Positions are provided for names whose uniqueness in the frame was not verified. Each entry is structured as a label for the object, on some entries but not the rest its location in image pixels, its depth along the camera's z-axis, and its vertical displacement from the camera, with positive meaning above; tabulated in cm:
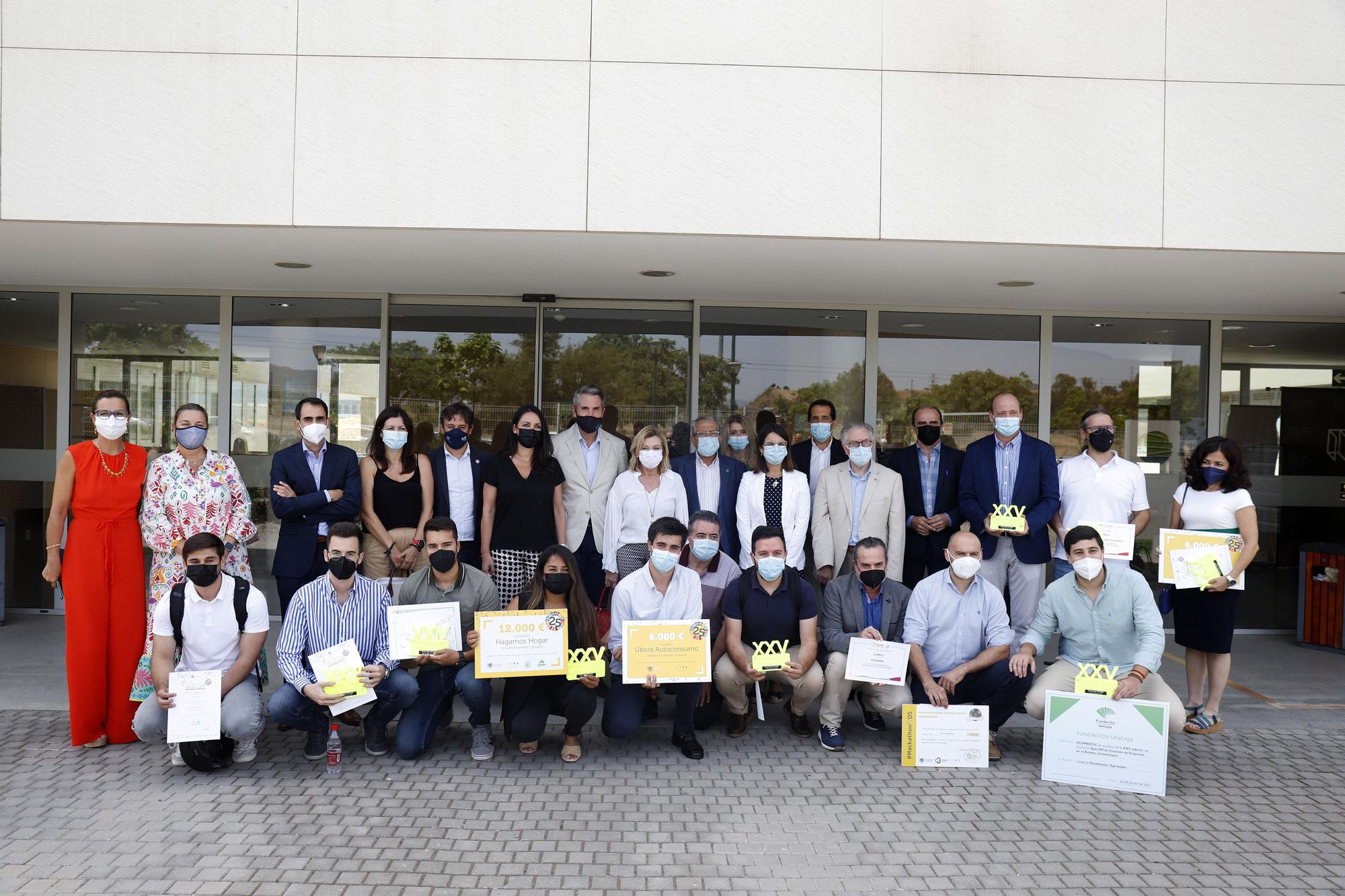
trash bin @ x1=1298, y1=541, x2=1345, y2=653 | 832 -131
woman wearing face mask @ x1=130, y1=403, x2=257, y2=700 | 536 -47
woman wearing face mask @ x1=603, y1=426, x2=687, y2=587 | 604 -42
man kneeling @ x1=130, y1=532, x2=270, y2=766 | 494 -113
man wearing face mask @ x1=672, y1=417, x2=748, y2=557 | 644 -28
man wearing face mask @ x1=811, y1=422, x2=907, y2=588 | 630 -44
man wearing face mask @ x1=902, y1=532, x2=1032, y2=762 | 534 -113
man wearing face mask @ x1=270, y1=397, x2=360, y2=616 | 588 -41
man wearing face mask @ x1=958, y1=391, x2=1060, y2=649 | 637 -35
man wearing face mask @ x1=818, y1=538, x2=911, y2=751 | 553 -108
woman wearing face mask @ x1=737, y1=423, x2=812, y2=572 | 621 -40
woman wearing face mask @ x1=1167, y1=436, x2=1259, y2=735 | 589 -85
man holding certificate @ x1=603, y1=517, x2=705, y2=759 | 533 -98
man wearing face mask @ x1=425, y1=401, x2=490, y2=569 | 621 -29
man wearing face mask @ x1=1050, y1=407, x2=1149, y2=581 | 629 -27
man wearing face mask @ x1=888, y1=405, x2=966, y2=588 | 673 -33
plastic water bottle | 497 -173
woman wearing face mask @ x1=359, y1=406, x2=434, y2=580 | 608 -47
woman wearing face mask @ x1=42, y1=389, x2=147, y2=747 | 530 -85
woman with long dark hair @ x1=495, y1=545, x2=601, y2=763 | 524 -142
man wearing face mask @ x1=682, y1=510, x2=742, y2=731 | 568 -86
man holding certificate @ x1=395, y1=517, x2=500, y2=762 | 517 -129
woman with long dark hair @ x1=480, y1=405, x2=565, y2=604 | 604 -45
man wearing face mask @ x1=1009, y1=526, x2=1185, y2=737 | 523 -100
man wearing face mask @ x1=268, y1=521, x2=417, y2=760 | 500 -113
